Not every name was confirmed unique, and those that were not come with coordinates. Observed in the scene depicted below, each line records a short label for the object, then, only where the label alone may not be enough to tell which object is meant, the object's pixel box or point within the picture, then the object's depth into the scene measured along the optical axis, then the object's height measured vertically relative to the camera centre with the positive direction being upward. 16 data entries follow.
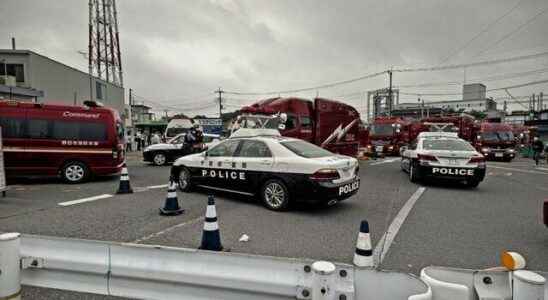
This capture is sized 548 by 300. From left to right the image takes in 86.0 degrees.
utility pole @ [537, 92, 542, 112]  55.33 +6.43
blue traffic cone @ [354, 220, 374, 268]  2.76 -1.09
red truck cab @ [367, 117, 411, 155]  20.11 +0.08
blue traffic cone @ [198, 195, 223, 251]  3.69 -1.22
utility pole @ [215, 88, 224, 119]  61.02 +7.22
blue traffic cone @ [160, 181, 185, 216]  5.63 -1.35
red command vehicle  8.62 -0.16
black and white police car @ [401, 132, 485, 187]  8.21 -0.72
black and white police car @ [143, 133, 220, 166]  14.60 -0.87
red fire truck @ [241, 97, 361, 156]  10.95 +0.65
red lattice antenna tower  32.31 +10.40
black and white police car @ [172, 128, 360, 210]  5.46 -0.73
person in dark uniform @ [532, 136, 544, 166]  16.70 -0.72
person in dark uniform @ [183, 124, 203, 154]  14.80 -0.31
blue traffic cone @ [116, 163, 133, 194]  7.68 -1.31
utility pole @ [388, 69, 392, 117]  42.06 +7.00
